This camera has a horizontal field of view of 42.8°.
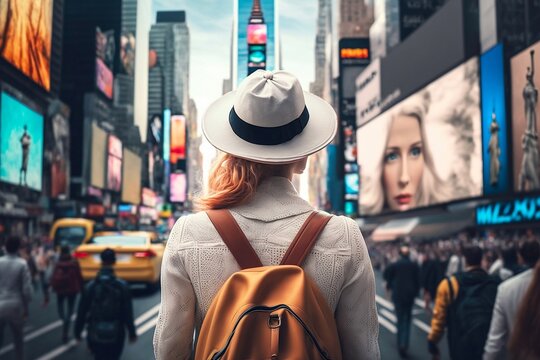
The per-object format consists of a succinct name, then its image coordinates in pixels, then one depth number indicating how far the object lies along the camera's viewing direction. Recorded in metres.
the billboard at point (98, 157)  64.62
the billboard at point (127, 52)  87.56
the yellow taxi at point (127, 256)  14.92
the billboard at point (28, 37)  32.09
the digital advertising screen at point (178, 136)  109.12
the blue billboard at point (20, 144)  35.78
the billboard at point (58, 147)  49.19
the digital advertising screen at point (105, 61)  70.94
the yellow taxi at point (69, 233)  28.20
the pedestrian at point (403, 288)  10.21
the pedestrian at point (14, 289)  7.11
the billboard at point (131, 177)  80.57
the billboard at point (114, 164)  71.00
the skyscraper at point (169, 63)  146.50
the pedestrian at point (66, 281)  11.23
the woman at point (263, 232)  2.14
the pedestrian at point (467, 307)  5.25
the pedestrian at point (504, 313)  4.40
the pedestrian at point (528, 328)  1.72
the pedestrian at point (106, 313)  7.00
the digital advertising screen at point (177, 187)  105.54
